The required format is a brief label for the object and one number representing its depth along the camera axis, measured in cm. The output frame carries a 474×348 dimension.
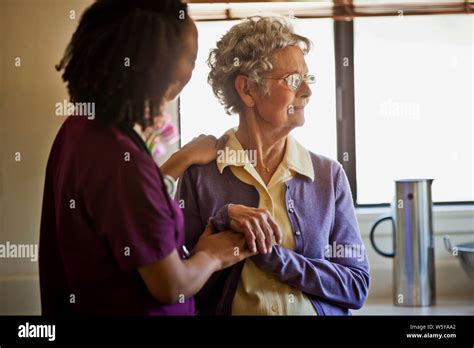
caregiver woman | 139
